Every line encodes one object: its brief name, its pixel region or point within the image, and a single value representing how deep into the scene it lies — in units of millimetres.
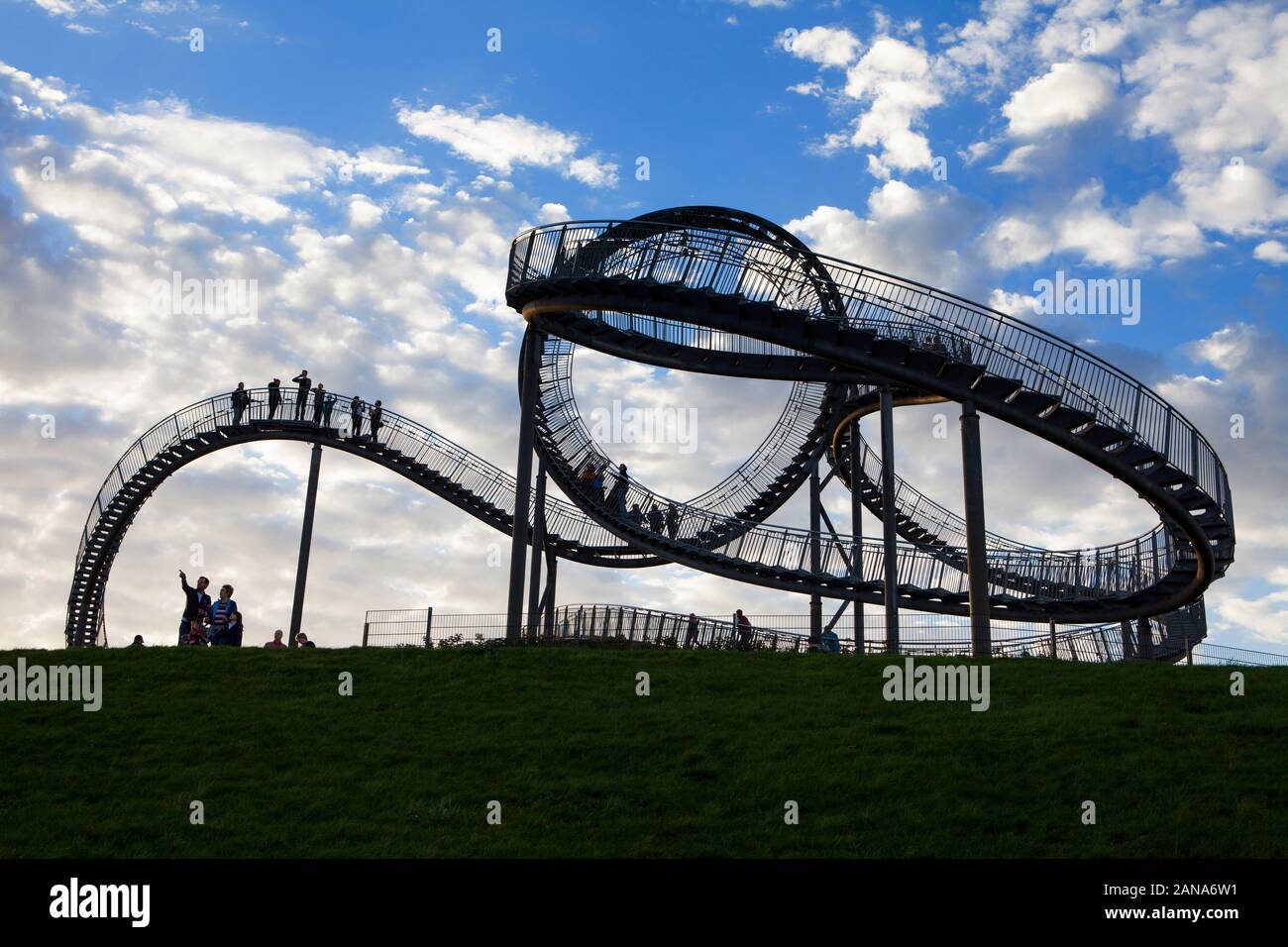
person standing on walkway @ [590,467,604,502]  35812
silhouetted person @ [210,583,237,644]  25562
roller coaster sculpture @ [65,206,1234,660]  25938
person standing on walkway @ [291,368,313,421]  38688
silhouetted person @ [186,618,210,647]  26594
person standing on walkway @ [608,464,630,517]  35375
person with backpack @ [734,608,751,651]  27048
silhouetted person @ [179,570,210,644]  26984
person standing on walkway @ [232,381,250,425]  39594
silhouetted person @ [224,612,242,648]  25531
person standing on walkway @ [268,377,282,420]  39031
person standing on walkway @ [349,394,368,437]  38531
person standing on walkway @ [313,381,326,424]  38312
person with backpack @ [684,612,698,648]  27328
